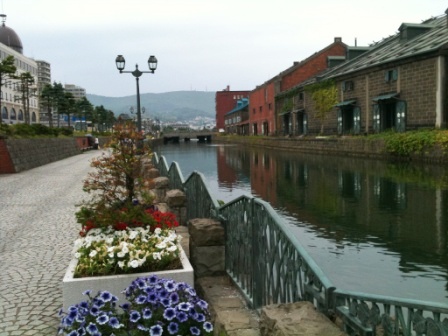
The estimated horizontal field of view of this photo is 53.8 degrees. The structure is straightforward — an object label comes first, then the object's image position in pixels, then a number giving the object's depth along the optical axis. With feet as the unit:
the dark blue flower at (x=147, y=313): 12.82
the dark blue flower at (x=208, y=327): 12.83
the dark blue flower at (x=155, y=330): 12.26
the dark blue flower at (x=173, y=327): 12.52
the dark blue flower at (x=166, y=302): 13.21
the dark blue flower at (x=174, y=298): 13.50
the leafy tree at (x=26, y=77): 170.50
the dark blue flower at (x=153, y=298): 13.30
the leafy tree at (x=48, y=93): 201.53
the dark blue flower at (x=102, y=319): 12.54
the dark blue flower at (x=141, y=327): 12.45
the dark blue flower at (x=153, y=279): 14.71
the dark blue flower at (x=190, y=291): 14.10
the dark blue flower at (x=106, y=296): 13.64
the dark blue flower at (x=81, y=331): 12.56
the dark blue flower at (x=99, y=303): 13.48
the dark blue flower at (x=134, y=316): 12.81
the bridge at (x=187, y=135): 407.64
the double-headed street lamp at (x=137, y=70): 81.66
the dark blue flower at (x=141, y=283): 14.37
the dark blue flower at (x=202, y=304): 13.70
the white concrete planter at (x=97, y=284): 16.16
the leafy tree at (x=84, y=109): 269.50
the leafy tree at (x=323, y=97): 150.51
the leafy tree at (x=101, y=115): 344.08
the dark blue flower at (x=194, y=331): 12.74
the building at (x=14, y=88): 300.32
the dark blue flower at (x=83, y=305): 13.35
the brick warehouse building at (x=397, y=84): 101.96
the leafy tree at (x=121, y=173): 23.34
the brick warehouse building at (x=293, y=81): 193.57
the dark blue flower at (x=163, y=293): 13.57
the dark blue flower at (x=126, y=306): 13.61
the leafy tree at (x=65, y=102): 208.23
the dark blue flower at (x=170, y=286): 13.92
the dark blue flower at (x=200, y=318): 13.05
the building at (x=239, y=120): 316.19
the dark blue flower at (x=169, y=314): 12.67
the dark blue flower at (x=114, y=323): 12.48
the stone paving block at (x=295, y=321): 10.37
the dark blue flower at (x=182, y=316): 12.73
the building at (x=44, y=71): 567.34
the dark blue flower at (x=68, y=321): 12.69
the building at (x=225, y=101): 454.40
